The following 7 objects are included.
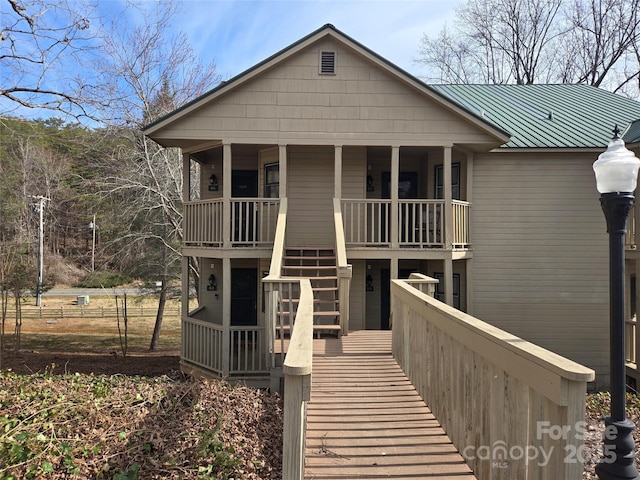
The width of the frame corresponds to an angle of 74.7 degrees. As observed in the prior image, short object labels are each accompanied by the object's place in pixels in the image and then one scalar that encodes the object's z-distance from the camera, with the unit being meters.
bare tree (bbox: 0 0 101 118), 11.66
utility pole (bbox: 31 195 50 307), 29.34
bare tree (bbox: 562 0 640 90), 23.77
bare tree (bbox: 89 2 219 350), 16.16
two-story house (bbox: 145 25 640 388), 9.53
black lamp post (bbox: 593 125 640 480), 2.75
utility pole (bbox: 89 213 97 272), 19.70
